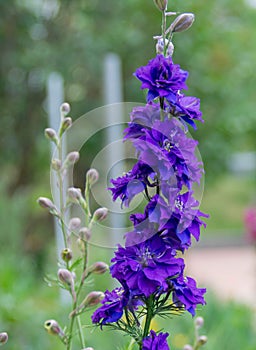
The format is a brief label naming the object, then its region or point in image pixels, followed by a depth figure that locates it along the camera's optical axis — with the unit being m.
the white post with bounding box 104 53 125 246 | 3.89
